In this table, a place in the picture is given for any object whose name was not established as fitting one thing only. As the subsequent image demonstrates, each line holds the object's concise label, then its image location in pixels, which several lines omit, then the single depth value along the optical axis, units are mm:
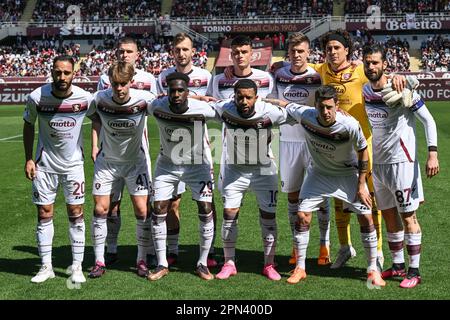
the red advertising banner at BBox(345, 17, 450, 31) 52281
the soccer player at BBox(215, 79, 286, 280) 7551
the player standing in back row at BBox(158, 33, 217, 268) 8273
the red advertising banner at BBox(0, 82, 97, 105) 37688
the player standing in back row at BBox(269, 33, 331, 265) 8023
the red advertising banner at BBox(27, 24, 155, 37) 55500
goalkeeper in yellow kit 7781
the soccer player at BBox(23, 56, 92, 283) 7359
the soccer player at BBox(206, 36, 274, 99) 7832
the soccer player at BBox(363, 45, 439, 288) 7152
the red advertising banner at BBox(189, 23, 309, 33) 54156
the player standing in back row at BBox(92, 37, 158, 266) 8109
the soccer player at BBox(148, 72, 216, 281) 7508
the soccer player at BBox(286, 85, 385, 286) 7074
